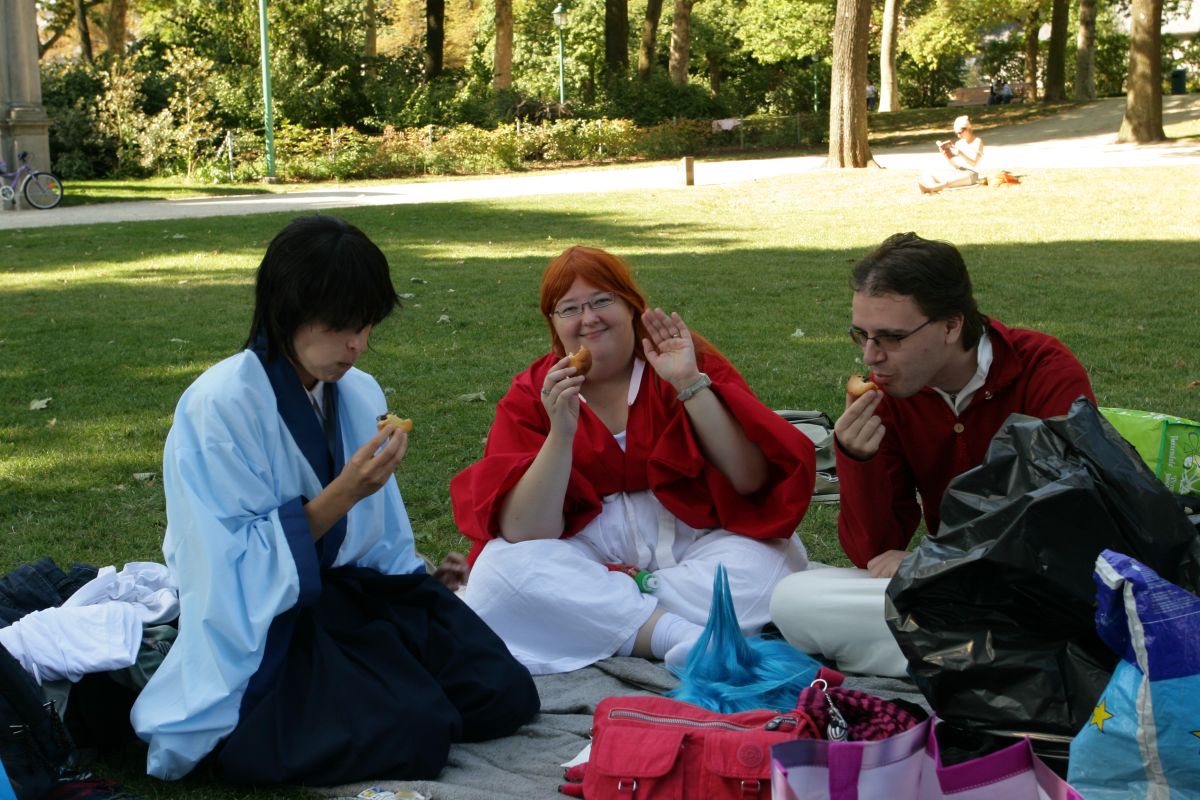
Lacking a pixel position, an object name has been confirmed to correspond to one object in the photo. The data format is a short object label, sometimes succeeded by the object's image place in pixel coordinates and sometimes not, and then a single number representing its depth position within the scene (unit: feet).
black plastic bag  9.01
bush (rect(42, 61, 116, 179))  82.12
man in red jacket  11.92
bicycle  63.41
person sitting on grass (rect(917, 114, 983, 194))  59.93
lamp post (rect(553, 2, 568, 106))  116.88
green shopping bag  13.08
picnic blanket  10.96
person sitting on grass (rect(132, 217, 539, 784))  10.84
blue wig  11.87
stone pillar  65.21
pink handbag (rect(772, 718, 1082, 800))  8.25
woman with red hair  13.75
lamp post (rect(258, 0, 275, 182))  75.48
